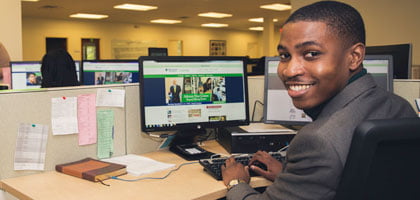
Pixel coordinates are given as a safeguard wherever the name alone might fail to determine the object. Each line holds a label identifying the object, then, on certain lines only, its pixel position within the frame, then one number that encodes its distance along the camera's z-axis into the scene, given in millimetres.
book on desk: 1503
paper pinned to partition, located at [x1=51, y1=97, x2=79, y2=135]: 1631
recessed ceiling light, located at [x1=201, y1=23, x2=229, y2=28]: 14046
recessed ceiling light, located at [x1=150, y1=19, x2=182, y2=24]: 12102
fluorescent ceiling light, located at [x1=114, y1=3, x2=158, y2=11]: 8852
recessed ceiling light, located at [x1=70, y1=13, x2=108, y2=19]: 10406
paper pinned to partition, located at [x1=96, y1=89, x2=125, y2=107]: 1761
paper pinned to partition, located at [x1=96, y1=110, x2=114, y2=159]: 1771
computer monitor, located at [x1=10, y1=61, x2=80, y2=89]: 3859
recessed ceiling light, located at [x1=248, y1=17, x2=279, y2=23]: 12198
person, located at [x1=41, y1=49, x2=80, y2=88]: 3000
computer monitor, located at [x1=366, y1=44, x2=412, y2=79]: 2273
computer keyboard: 1533
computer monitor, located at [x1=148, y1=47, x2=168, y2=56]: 4477
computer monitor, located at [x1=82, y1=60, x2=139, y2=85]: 3631
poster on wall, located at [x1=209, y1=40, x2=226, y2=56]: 15339
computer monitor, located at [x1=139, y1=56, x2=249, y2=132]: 1879
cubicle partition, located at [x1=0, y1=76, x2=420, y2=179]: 1523
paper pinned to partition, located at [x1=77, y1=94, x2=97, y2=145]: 1705
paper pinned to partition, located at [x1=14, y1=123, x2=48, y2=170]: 1551
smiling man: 871
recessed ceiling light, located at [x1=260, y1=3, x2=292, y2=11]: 9209
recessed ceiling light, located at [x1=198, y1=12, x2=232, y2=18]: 10438
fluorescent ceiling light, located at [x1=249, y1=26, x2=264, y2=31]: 15344
